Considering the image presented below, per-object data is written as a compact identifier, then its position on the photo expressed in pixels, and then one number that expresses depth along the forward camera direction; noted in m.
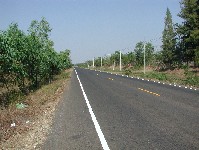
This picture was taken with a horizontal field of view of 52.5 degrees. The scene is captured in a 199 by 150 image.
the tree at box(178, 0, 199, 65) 33.25
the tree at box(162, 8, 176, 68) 44.91
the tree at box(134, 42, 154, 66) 62.80
